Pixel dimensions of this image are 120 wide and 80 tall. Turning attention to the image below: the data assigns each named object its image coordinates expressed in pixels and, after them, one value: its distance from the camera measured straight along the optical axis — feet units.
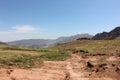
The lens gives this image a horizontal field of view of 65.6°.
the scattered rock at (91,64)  38.42
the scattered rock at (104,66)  35.19
